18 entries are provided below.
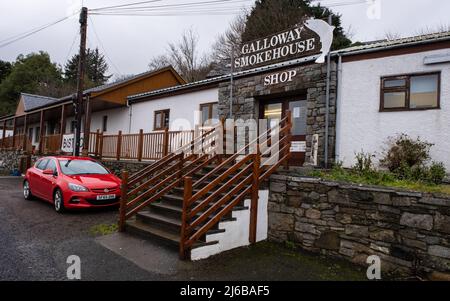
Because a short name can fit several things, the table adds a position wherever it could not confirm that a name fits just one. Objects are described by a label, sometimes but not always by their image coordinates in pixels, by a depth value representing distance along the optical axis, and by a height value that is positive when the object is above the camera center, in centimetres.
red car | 769 -89
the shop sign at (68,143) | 1524 +37
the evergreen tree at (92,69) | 5066 +1437
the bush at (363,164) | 618 +4
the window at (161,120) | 1403 +166
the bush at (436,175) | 581 -11
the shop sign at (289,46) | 870 +370
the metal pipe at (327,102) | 831 +171
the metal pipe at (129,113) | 1606 +216
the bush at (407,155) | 684 +29
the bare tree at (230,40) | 2645 +1093
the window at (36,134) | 2675 +133
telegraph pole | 1287 +336
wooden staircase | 502 -92
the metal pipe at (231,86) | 1055 +255
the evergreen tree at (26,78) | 4038 +988
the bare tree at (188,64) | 3203 +1056
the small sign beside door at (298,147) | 927 +47
